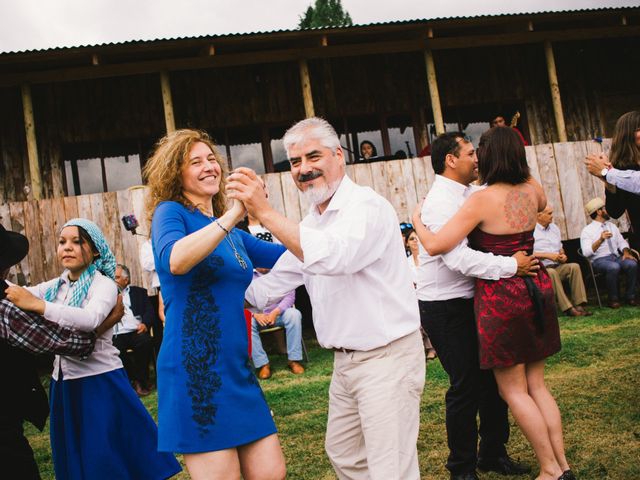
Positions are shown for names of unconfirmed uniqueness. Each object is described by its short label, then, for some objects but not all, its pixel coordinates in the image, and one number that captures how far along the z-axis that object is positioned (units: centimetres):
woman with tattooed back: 333
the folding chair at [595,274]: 958
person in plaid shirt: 273
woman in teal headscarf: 335
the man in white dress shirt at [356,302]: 219
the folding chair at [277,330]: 781
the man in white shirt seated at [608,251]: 953
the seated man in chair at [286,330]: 735
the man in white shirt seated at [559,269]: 913
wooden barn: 991
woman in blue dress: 223
